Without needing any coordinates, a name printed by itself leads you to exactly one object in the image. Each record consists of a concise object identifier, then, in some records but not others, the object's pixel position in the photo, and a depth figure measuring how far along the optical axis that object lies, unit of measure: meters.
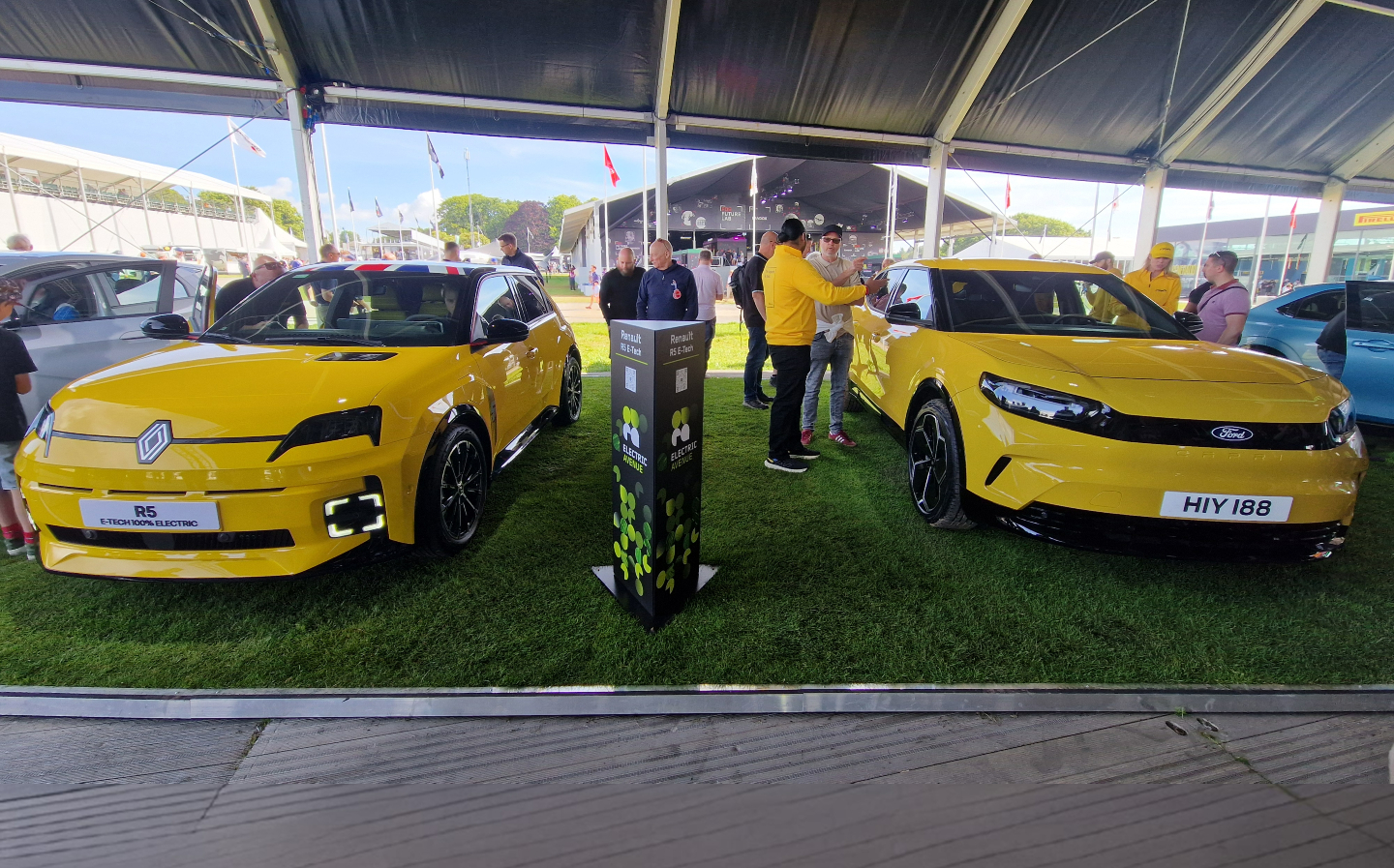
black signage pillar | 2.25
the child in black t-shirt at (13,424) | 2.75
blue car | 4.70
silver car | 3.92
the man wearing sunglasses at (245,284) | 5.62
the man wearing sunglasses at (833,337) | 4.48
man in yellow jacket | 3.82
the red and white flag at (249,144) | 10.07
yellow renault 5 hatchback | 2.24
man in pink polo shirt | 4.74
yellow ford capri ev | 2.39
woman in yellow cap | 5.47
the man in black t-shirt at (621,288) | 6.20
